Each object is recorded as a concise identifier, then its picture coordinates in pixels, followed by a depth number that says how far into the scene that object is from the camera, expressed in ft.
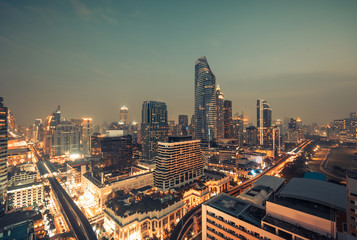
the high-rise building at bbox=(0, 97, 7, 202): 258.37
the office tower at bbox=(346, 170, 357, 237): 120.98
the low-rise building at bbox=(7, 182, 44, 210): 281.33
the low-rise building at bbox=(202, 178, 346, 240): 112.06
